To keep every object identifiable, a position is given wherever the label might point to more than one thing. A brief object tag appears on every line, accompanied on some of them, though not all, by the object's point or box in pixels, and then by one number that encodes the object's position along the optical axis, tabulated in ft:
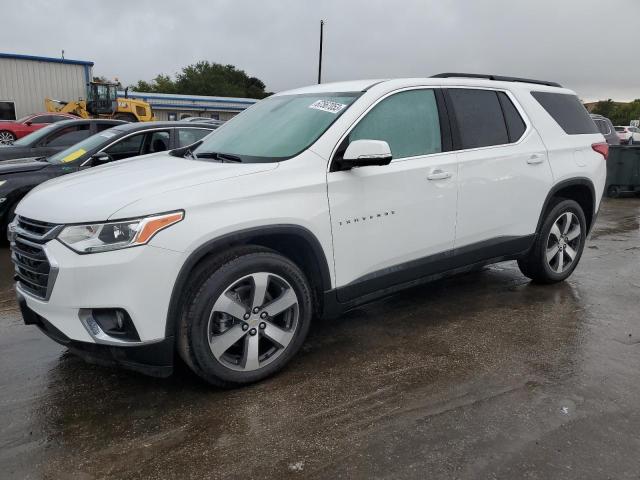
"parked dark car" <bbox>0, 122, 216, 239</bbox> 21.09
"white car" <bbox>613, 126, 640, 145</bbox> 88.76
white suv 8.80
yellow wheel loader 84.12
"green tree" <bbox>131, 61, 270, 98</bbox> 223.10
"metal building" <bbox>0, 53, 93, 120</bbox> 91.35
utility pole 107.02
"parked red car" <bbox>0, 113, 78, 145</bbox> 59.06
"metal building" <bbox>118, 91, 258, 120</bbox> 128.77
